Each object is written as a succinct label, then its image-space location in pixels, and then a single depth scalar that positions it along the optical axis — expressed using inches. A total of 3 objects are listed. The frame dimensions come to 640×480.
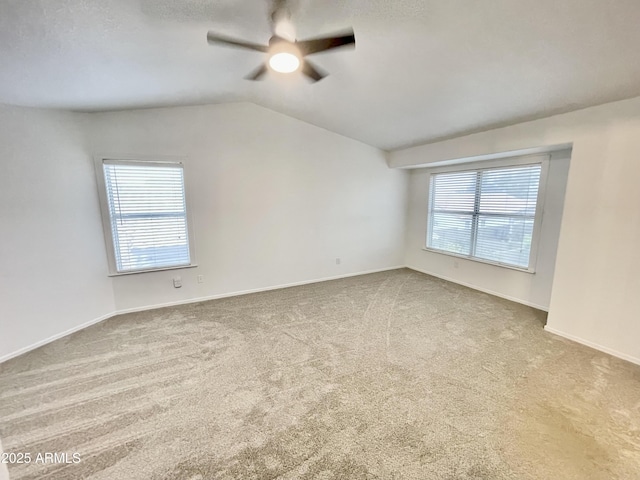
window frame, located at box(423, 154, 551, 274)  139.3
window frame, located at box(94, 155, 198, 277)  128.6
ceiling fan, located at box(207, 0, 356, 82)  70.1
